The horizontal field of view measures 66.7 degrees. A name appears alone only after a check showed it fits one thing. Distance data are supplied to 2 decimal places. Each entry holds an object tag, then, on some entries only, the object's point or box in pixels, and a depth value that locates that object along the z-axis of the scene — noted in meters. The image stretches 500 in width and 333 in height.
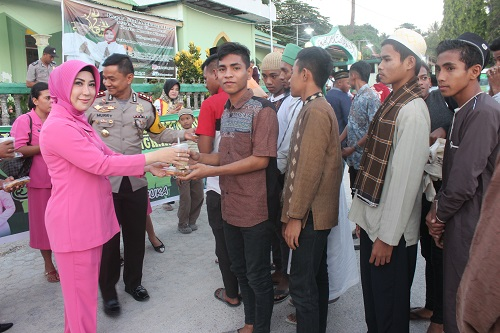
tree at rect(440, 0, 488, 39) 21.17
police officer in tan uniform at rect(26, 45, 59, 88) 7.02
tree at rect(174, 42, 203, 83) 9.70
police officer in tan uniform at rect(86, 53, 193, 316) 3.11
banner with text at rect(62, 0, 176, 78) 9.06
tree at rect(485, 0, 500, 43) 20.56
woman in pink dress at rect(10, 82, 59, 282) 3.40
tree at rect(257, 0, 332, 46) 33.59
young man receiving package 2.38
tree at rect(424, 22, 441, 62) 38.81
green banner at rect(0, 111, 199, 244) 3.83
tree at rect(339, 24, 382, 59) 44.33
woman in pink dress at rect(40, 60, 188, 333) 2.18
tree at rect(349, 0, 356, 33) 34.62
